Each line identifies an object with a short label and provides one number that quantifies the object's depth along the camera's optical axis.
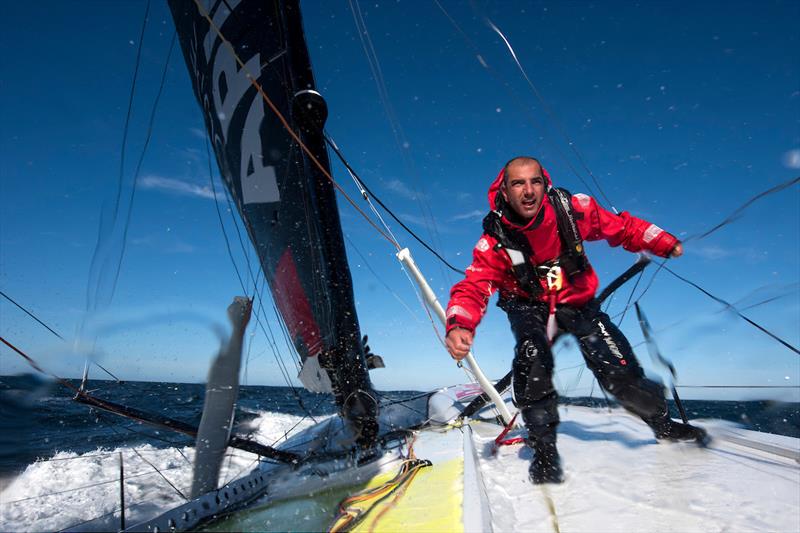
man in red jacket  2.00
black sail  3.25
